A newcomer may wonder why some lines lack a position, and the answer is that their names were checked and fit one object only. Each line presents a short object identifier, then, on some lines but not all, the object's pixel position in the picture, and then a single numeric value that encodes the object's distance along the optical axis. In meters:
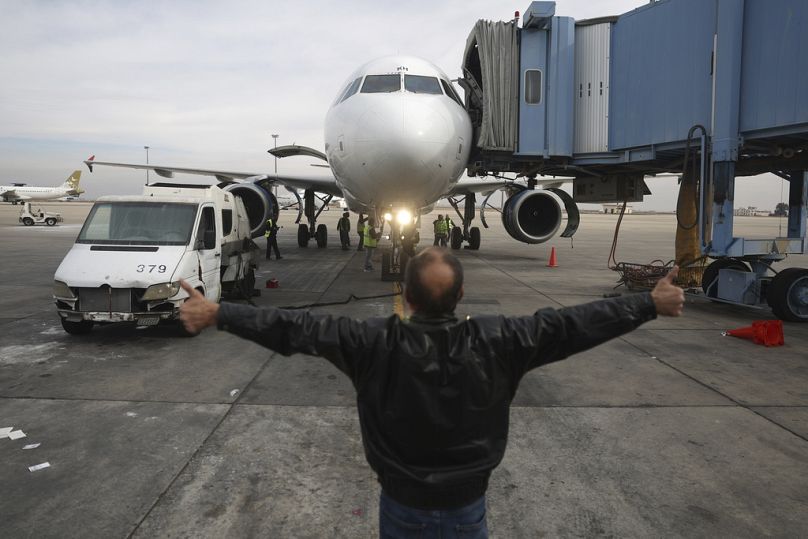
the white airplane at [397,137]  8.55
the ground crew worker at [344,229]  20.94
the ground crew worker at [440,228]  18.86
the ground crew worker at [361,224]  16.90
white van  7.03
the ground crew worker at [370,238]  13.82
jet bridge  8.18
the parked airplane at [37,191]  59.36
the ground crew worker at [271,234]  15.56
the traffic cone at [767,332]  7.32
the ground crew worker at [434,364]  1.77
